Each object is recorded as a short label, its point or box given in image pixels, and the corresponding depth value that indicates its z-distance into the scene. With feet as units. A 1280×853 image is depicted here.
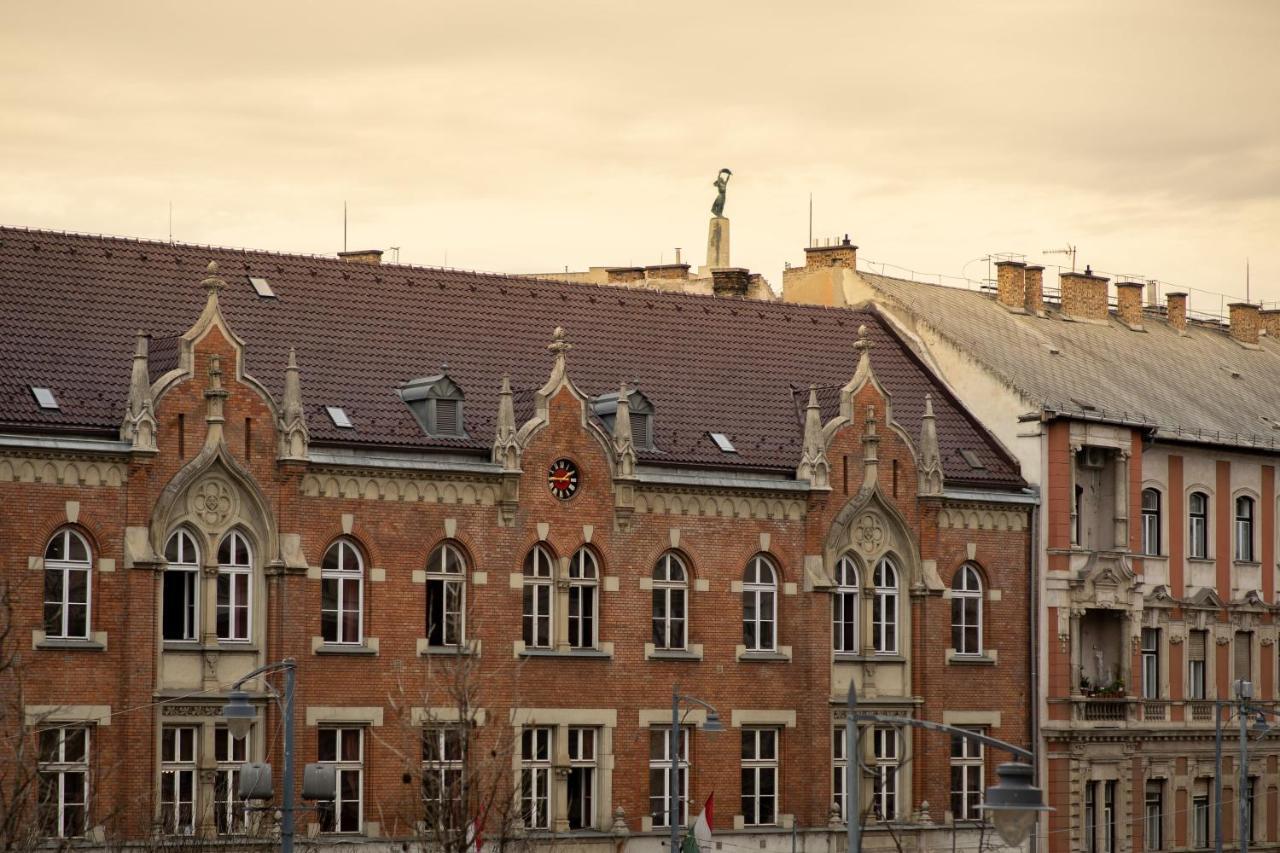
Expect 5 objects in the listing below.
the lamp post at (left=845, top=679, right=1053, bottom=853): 109.91
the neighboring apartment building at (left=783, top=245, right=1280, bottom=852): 240.94
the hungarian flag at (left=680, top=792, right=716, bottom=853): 207.12
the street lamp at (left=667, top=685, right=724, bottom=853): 188.14
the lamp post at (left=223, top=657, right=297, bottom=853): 150.51
